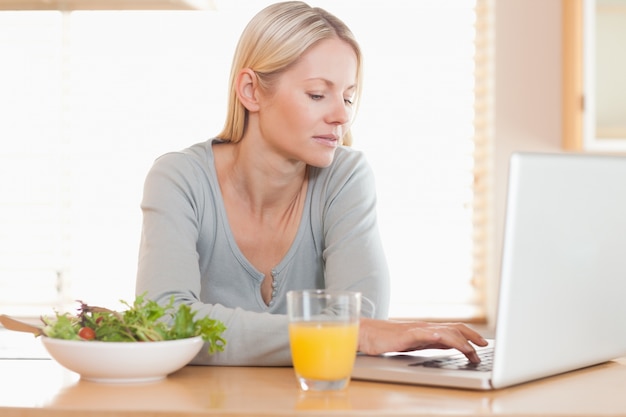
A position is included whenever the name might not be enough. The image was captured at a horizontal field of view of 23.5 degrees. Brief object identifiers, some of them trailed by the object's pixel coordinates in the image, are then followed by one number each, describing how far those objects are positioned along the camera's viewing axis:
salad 1.64
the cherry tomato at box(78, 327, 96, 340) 1.64
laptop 1.51
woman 2.13
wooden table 1.46
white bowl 1.59
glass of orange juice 1.55
